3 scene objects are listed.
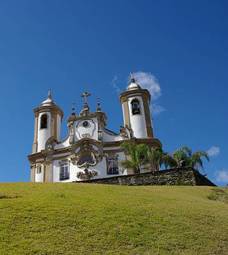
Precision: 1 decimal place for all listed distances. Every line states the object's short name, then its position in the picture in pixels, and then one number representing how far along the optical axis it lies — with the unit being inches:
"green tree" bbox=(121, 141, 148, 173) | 991.4
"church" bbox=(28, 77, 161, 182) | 1137.9
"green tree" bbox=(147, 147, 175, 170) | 912.7
